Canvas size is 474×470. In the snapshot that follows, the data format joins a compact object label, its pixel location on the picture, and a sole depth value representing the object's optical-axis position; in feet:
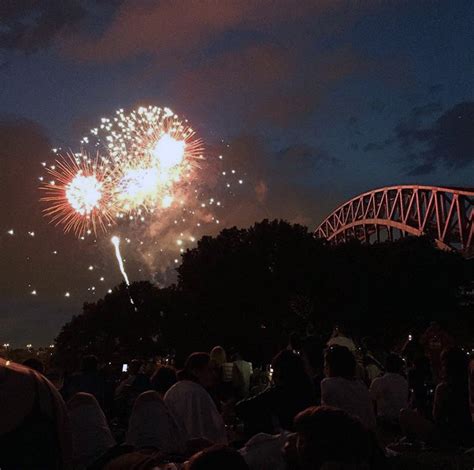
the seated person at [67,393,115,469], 21.80
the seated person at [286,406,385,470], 11.18
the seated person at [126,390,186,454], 21.93
